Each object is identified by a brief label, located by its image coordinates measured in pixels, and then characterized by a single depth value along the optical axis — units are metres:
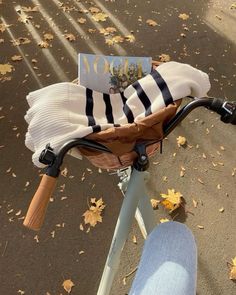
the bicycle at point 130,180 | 0.97
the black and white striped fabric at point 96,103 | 1.07
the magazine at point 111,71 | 1.32
